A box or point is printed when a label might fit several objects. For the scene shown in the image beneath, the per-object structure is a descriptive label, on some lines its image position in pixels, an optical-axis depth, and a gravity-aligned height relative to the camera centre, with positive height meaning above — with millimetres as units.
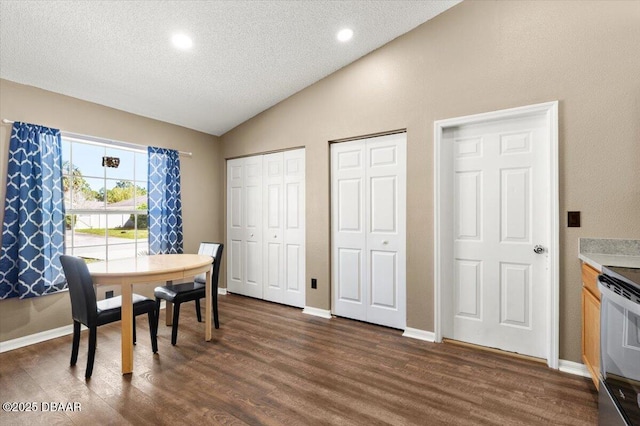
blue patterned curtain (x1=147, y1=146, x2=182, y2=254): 3877 +142
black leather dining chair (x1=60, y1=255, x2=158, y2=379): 2262 -725
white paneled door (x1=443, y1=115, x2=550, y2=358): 2562 -185
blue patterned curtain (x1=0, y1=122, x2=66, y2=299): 2789 -26
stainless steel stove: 1259 -600
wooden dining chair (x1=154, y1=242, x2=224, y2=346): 2902 -756
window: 3299 +151
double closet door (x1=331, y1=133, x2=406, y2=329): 3207 -177
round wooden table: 2357 -490
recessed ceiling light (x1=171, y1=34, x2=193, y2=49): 2670 +1498
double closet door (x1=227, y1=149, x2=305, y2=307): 3963 -185
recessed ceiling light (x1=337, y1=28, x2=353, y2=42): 2898 +1682
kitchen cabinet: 1906 -710
